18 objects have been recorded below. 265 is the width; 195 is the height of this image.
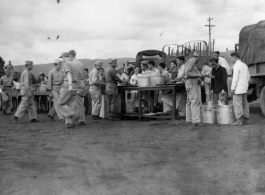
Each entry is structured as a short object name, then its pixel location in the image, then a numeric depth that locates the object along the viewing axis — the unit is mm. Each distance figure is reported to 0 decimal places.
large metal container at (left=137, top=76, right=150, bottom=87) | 12797
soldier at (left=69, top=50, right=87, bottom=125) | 11430
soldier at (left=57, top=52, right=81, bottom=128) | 10977
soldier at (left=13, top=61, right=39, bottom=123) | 13039
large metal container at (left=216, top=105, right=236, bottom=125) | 11211
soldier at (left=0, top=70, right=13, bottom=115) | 18000
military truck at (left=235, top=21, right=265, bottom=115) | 13125
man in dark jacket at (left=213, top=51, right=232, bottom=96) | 15500
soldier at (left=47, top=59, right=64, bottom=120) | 13297
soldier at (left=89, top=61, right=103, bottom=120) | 13805
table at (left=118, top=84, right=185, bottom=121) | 12086
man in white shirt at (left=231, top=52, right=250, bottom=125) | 10805
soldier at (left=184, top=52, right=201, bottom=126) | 11016
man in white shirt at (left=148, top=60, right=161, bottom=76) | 13708
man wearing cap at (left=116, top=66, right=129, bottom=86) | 15789
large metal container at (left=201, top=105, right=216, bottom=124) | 11453
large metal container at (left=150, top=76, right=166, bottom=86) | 12633
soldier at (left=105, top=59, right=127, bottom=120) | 13294
